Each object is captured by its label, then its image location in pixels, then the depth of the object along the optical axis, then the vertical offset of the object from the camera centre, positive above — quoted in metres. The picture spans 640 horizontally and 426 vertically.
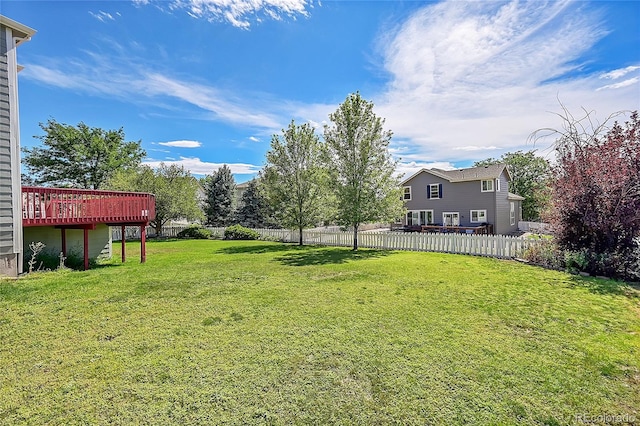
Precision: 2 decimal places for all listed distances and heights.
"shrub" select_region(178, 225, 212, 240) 22.55 -1.36
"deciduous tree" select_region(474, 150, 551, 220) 33.38 +3.99
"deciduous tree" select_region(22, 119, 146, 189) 26.52 +6.02
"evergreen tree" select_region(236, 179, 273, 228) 28.84 +0.33
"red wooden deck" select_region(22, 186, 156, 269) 7.77 +0.29
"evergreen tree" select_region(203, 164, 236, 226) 28.97 +1.61
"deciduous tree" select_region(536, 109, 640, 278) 7.98 +0.42
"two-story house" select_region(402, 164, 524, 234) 22.08 +1.04
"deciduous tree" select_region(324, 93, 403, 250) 14.12 +2.30
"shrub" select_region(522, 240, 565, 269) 9.10 -1.53
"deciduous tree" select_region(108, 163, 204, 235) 22.23 +2.03
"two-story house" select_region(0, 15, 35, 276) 7.05 +1.60
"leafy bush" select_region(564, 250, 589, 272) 8.37 -1.53
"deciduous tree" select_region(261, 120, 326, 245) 17.23 +2.36
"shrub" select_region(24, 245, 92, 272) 8.34 -1.33
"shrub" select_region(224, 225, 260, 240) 20.61 -1.37
